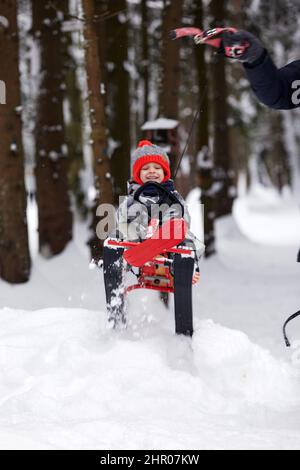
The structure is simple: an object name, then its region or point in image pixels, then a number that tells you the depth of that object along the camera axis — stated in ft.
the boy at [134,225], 31.30
